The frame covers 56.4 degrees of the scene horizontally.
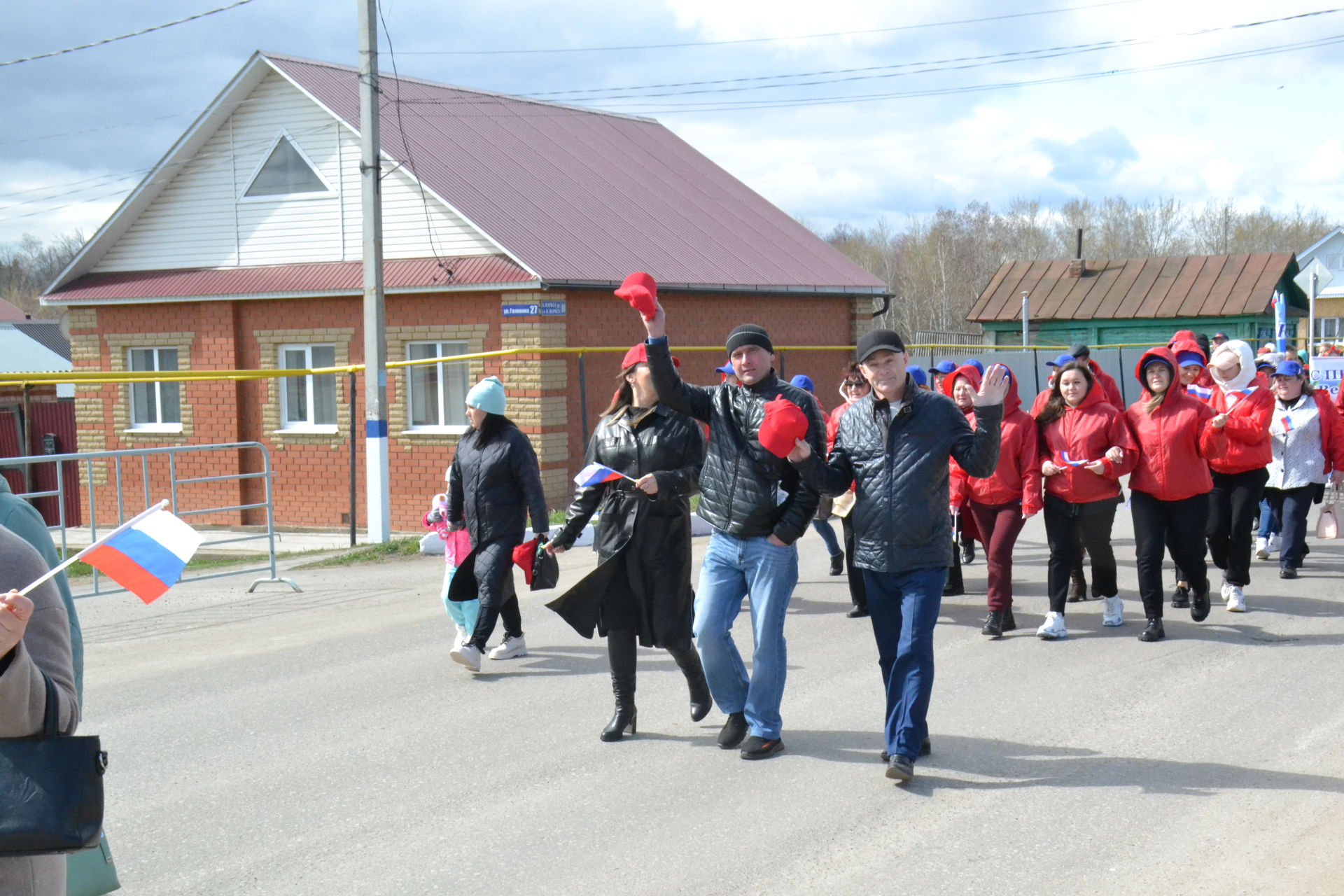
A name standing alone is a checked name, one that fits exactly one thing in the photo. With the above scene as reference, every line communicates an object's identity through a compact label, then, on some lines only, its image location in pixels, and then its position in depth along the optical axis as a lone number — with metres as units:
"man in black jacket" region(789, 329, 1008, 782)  5.22
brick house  18.23
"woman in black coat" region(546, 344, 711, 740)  5.79
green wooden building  38.00
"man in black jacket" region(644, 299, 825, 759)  5.43
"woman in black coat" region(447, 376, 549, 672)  7.20
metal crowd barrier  9.14
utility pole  13.62
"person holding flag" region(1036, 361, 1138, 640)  7.93
